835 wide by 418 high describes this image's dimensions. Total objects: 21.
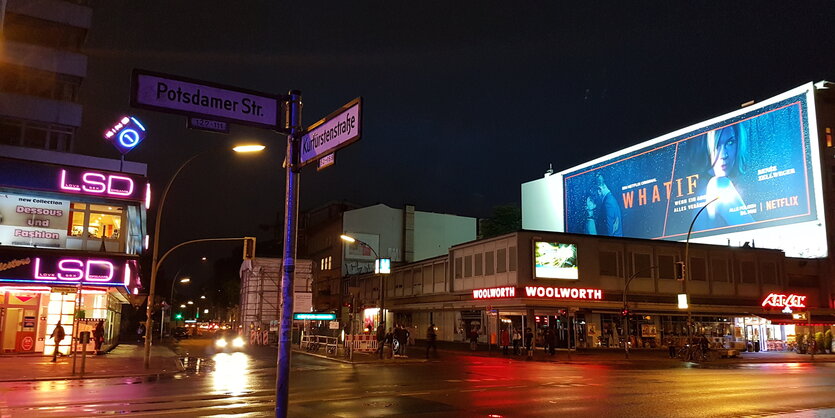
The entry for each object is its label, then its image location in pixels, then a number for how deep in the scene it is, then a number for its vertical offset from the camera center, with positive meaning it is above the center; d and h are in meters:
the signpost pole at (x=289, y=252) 7.29 +0.66
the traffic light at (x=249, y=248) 24.18 +2.30
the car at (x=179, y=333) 64.12 -2.67
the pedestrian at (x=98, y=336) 33.28 -1.59
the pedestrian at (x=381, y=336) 32.62 -1.41
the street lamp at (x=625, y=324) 36.94 -0.84
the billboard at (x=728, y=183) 51.28 +12.29
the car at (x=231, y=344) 44.79 -2.69
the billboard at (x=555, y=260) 40.97 +3.31
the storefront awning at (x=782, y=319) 47.41 -0.45
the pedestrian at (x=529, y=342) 35.00 -1.76
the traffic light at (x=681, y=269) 35.41 +2.41
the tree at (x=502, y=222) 81.81 +11.75
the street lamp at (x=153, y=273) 24.66 +1.35
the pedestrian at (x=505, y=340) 37.26 -1.76
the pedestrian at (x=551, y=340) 36.19 -1.69
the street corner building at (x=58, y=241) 29.94 +3.33
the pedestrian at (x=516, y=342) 37.22 -1.87
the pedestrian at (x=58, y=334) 28.39 -1.32
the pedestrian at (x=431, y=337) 35.98 -1.58
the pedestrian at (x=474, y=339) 40.62 -1.88
